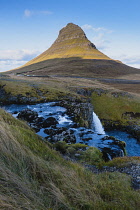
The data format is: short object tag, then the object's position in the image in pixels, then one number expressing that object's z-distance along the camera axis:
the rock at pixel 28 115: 22.16
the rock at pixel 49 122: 20.68
